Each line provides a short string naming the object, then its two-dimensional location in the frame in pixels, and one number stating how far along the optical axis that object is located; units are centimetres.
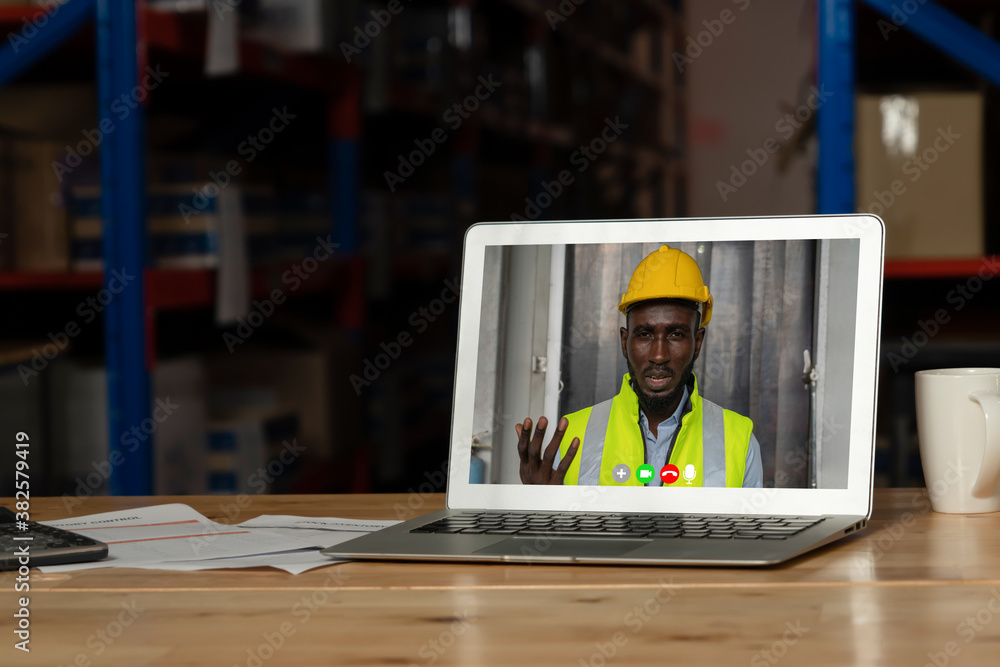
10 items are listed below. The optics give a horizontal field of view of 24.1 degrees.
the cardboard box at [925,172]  281
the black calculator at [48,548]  161
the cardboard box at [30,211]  308
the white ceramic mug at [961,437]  169
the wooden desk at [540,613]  143
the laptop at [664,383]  166
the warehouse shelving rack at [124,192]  281
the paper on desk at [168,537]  164
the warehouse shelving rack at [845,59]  263
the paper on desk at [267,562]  159
